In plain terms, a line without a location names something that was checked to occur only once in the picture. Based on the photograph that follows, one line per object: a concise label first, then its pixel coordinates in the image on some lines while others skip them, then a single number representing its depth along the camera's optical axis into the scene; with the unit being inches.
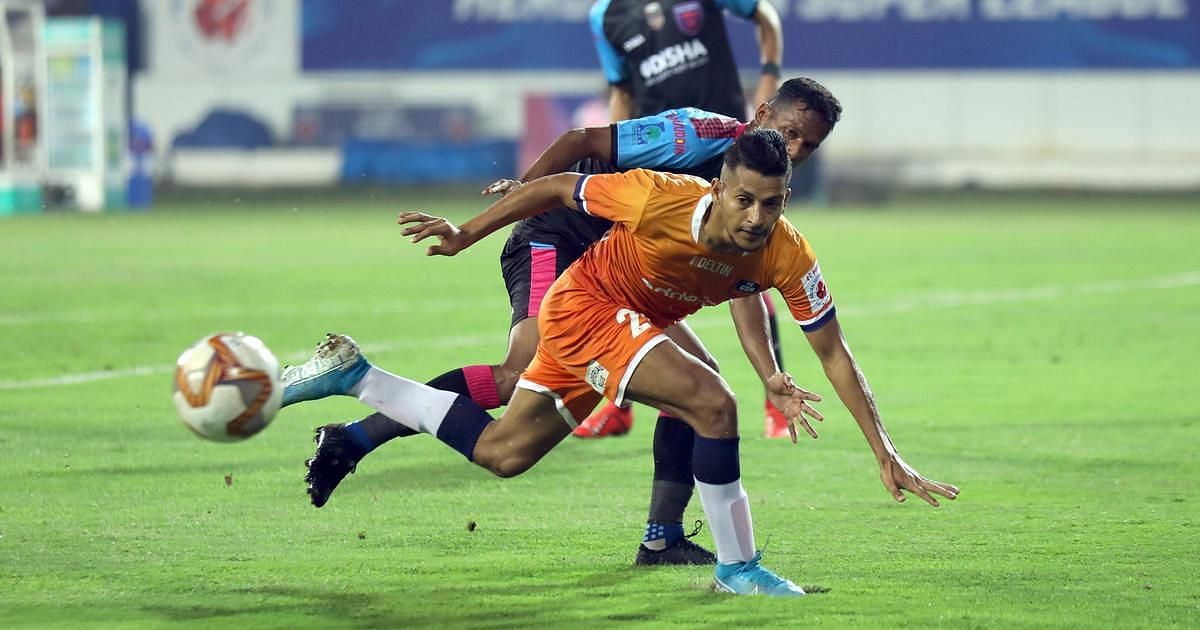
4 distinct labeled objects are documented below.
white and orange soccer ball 439.5
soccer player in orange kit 419.8
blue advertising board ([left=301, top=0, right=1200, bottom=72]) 2972.4
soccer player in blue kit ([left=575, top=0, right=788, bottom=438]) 680.4
